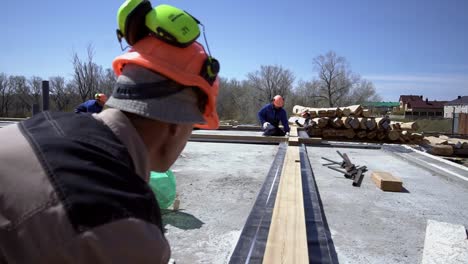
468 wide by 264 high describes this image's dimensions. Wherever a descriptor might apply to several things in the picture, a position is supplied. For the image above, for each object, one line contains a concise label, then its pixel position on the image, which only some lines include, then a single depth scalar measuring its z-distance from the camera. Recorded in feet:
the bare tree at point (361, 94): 168.30
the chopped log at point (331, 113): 53.31
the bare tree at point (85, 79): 99.50
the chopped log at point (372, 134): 51.16
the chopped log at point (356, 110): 52.65
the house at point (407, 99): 283.90
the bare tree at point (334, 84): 165.07
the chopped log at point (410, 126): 49.15
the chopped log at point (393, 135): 49.11
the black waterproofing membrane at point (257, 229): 7.25
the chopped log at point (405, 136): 48.91
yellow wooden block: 14.14
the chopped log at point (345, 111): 52.43
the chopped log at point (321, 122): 52.65
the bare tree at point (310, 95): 166.30
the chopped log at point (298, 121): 53.47
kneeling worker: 32.45
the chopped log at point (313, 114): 54.52
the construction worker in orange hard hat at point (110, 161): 2.23
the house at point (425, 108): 258.98
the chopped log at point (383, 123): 49.88
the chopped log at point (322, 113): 53.83
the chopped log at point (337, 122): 52.13
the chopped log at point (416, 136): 49.24
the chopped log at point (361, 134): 51.45
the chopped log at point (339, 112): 53.16
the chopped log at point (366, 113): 52.60
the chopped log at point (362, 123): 50.85
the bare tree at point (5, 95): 152.76
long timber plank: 6.93
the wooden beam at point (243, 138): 27.68
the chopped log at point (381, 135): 50.54
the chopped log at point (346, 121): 51.26
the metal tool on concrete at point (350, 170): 15.67
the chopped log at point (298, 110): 60.60
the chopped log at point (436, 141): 45.19
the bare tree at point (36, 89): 150.20
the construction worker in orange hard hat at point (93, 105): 21.76
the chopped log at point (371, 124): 50.65
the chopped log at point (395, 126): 49.60
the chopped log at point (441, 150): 43.37
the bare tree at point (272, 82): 155.02
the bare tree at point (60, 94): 135.85
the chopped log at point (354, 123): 51.21
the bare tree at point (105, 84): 115.53
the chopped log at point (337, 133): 52.13
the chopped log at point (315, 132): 52.85
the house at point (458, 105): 192.65
